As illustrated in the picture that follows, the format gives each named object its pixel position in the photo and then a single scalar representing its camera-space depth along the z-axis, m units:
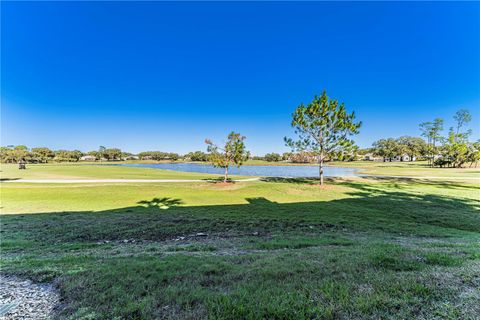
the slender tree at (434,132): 57.99
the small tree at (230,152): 23.53
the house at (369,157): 128.55
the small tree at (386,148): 92.50
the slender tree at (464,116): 48.09
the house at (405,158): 104.68
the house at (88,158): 139.85
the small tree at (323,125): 19.98
